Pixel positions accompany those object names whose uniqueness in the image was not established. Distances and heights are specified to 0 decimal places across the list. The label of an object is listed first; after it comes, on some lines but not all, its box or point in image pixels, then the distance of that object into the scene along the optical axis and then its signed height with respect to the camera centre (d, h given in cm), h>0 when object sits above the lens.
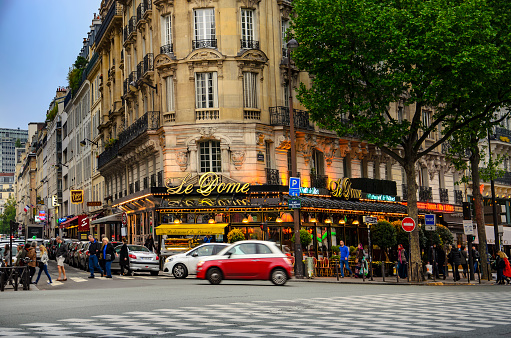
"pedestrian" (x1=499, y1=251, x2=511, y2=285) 3048 -149
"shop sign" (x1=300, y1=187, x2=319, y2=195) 4041 +299
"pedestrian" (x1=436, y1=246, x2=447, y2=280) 3447 -108
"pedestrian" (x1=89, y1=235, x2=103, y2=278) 2986 -12
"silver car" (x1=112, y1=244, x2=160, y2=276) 3200 -48
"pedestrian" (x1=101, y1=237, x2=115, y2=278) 2970 -11
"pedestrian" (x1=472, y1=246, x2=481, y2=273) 3573 -111
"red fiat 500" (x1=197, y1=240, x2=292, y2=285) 2417 -62
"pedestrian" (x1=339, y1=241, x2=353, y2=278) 3219 -64
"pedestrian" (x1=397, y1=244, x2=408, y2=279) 3275 -104
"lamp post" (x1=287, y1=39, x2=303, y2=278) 3053 +91
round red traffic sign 3017 +59
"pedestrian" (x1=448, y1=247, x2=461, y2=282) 3297 -106
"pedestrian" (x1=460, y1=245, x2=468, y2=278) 3484 -109
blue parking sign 3144 +257
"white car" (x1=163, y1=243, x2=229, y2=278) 2802 -47
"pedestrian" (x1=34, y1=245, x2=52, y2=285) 2786 -30
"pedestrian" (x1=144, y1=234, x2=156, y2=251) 3831 +36
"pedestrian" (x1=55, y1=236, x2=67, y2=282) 2870 -10
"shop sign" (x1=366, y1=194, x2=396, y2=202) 4627 +284
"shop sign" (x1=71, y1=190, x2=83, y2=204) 6444 +512
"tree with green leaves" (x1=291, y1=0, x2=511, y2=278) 2852 +744
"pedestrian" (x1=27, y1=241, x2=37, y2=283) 2694 -12
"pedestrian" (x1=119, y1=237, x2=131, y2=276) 3116 -32
